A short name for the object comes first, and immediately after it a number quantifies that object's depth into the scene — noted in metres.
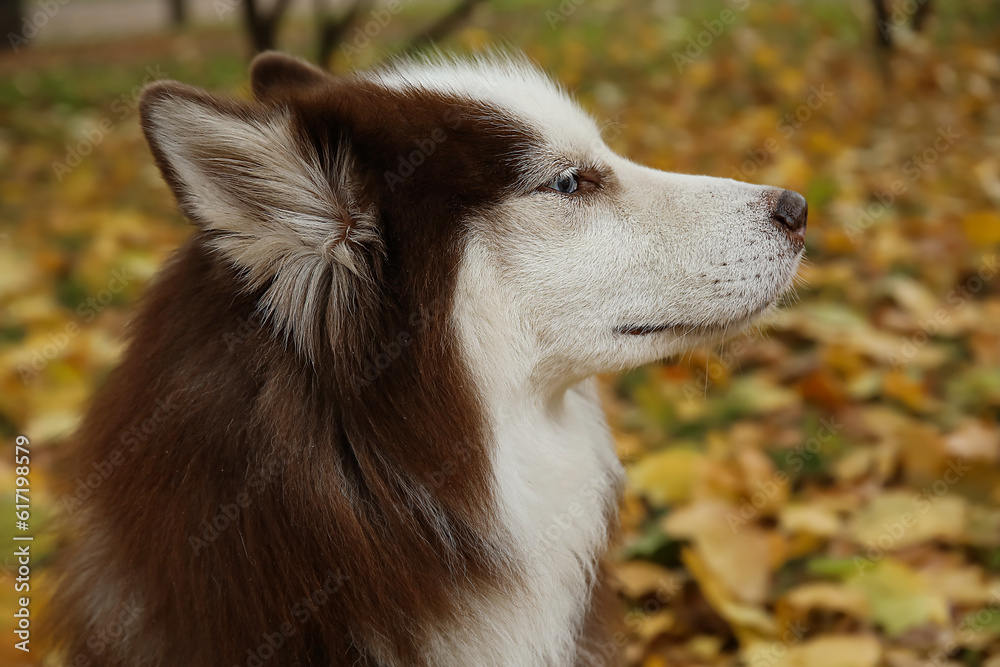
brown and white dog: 1.81
